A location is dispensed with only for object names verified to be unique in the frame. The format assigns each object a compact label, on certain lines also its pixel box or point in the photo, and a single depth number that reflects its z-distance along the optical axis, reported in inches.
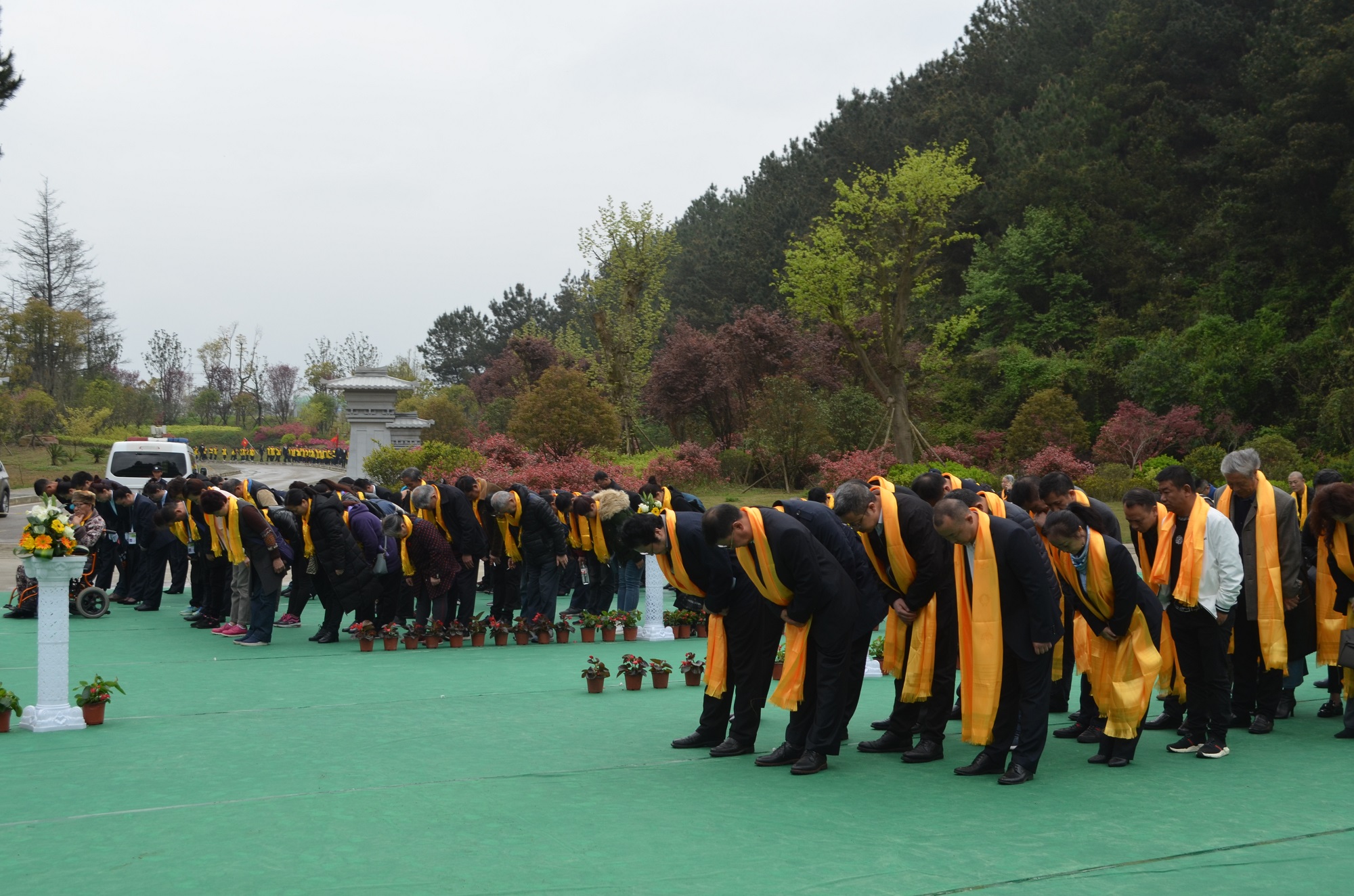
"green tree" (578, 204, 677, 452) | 1332.4
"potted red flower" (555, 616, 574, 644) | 467.2
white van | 815.1
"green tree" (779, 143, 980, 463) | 1150.3
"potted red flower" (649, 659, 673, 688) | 355.9
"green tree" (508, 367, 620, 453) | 1058.1
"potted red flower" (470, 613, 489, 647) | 457.1
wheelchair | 503.5
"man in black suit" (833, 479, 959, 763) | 256.1
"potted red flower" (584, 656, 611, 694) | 347.3
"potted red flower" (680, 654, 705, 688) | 359.3
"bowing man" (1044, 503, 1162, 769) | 244.7
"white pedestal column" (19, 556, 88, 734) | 290.5
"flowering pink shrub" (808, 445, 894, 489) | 970.7
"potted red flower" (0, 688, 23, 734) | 289.9
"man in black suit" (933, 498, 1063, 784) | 234.1
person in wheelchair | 496.1
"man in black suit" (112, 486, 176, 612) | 553.3
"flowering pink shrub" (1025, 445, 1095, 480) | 1007.0
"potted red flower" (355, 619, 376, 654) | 437.4
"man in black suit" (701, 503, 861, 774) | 246.2
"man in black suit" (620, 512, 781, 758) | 262.4
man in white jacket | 254.5
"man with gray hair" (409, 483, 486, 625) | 460.4
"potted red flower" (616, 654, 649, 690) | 354.0
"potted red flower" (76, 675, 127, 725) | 295.4
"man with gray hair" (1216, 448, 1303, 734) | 280.1
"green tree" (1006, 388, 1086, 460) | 1104.8
